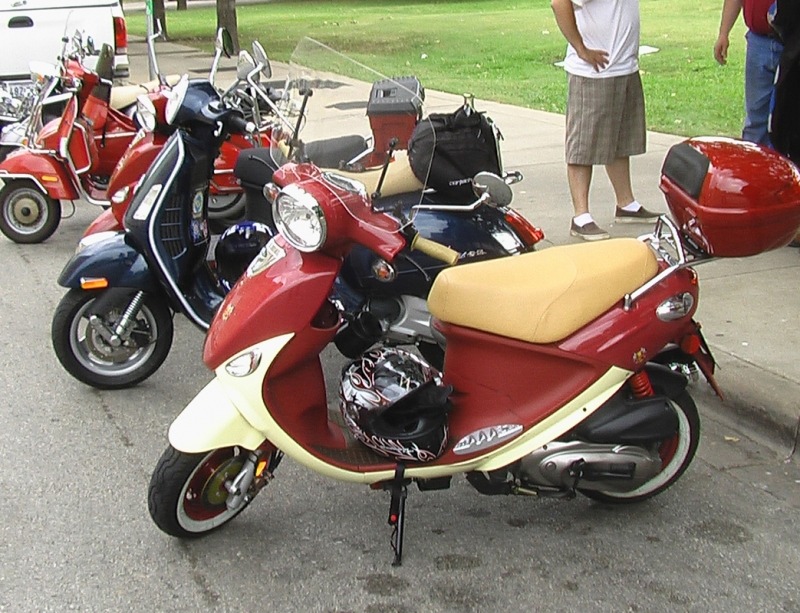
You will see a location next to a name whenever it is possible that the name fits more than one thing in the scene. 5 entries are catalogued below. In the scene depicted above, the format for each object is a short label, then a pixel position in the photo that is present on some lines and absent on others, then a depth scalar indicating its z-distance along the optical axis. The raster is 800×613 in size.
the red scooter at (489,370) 3.09
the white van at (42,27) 10.19
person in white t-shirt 6.02
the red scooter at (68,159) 6.91
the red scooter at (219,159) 4.90
